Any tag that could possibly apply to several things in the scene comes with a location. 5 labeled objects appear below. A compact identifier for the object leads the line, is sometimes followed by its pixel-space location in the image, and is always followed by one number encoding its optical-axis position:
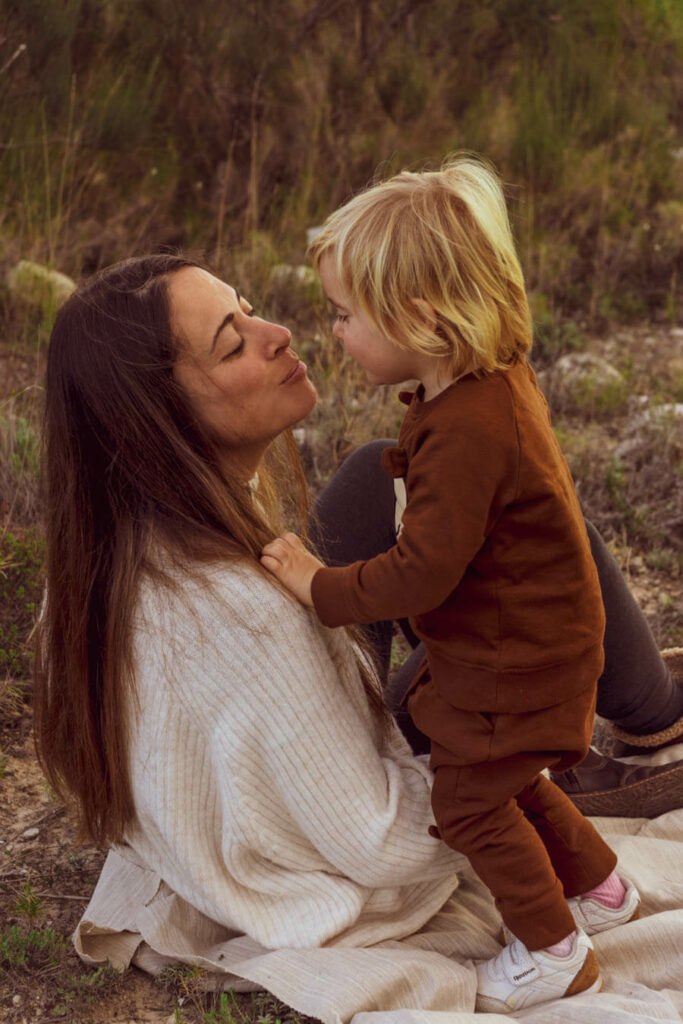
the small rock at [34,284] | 4.53
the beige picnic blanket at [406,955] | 1.86
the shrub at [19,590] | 3.07
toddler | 1.73
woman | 1.84
